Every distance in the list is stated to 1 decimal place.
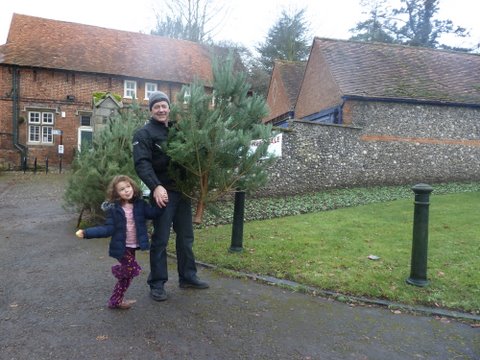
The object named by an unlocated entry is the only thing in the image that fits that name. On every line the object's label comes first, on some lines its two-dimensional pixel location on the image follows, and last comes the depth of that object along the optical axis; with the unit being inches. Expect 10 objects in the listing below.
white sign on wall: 494.0
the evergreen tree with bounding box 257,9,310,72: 1419.8
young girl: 150.2
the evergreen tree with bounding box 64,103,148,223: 290.8
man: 156.9
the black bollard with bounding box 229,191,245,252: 238.2
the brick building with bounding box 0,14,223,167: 946.7
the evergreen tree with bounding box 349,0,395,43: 1386.6
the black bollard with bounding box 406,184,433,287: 189.3
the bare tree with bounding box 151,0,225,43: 1381.5
